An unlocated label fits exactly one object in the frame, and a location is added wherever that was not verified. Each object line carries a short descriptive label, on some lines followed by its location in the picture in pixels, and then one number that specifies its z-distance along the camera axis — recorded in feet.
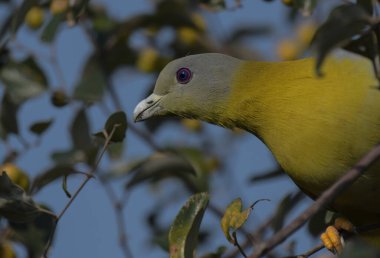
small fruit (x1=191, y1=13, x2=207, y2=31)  30.19
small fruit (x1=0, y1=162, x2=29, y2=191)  21.63
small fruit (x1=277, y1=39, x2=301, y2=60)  33.55
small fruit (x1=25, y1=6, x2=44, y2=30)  30.66
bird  18.12
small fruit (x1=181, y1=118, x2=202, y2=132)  33.53
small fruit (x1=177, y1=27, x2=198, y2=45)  31.58
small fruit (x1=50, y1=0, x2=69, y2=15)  24.72
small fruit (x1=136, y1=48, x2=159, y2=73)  30.89
